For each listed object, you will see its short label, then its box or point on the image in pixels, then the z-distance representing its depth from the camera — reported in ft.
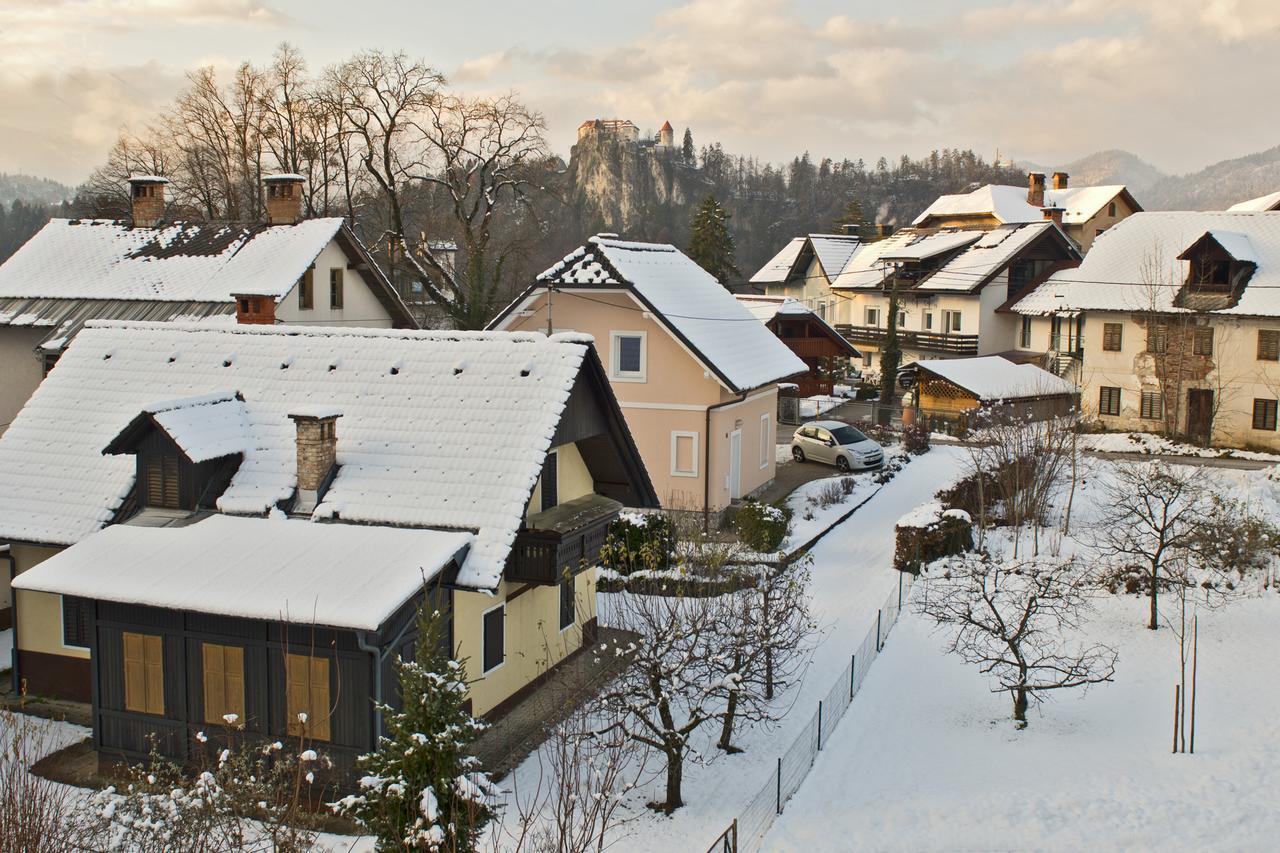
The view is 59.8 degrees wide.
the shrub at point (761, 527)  87.30
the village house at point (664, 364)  100.12
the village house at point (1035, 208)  245.24
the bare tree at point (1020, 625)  62.39
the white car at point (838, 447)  119.14
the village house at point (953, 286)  185.06
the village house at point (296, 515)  50.72
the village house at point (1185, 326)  132.36
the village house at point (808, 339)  169.07
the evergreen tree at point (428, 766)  33.24
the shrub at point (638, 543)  81.30
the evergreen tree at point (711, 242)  227.81
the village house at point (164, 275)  107.24
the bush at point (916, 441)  129.39
